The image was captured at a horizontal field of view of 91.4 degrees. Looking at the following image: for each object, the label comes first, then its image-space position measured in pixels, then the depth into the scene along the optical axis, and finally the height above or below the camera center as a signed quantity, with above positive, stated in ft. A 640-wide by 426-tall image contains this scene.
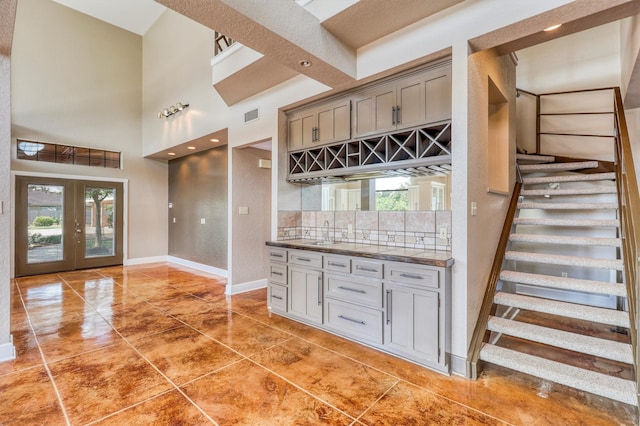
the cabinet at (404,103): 9.39 +3.55
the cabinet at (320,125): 11.95 +3.53
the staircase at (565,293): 7.45 -2.64
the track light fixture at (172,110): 19.56 +6.58
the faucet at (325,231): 13.89 -0.90
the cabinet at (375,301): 8.38 -2.85
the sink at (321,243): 11.65 -1.27
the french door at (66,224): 20.33 -0.92
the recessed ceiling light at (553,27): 7.74 +4.63
